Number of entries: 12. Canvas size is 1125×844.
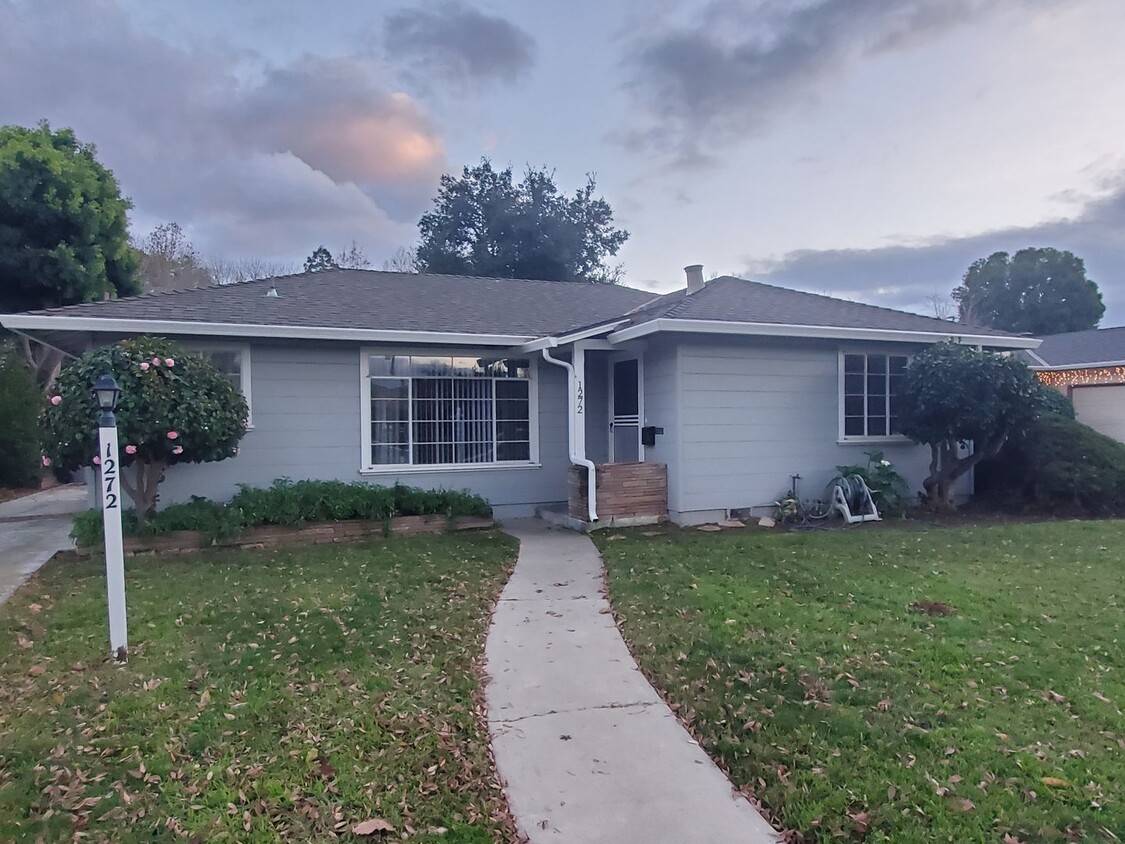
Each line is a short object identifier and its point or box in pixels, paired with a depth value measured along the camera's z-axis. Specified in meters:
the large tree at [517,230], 26.11
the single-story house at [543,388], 9.12
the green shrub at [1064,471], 10.20
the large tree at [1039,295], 36.78
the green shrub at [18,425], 15.26
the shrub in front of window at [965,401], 9.63
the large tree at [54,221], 14.52
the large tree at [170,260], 27.51
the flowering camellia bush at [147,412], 7.44
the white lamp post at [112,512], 4.44
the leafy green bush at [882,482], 10.01
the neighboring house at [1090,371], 12.21
